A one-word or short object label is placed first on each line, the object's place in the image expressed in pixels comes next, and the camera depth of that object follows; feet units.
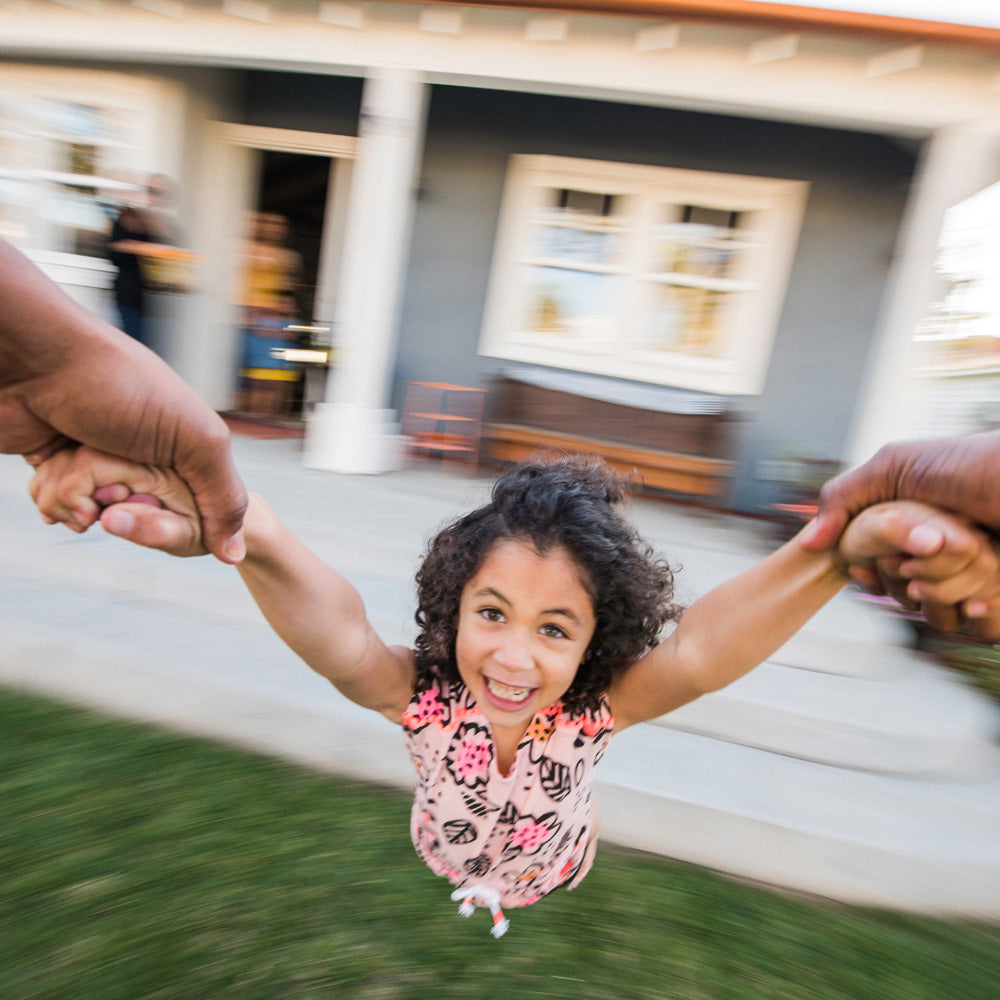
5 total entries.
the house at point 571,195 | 14.73
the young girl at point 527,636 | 4.04
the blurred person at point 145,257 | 17.69
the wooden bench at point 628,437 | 18.45
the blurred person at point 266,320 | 23.27
